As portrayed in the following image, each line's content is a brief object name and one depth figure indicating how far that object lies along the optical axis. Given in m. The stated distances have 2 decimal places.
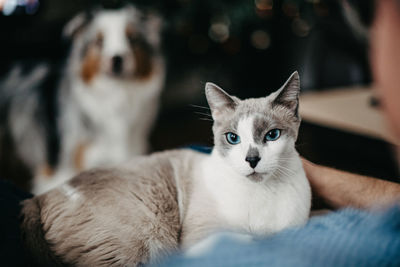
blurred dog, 1.96
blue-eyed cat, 0.67
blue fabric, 0.51
